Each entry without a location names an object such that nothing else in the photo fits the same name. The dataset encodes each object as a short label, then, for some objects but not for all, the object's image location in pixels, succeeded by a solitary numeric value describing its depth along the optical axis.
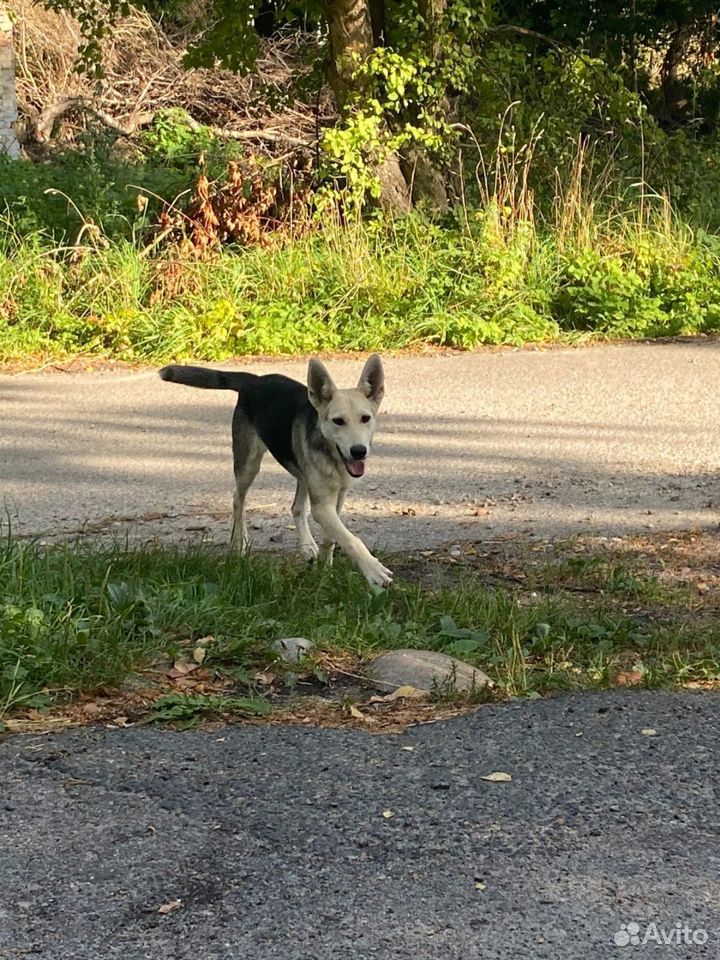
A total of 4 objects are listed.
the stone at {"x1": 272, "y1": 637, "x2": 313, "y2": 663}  4.98
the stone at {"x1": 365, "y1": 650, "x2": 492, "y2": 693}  4.75
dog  6.19
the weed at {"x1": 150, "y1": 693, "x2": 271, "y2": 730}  4.45
